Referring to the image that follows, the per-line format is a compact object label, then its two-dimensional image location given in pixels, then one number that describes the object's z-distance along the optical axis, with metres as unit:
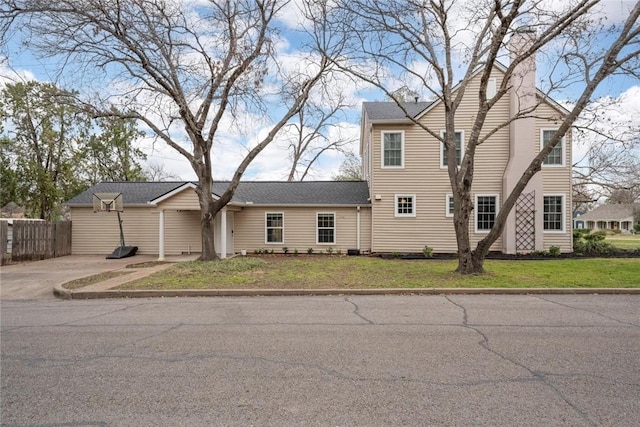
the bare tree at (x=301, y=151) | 31.72
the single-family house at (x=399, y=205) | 16.36
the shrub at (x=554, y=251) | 15.62
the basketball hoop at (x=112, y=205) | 16.80
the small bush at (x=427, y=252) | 16.02
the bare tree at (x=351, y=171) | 36.28
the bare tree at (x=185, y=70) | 11.45
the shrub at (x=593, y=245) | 16.66
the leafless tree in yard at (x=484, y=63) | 9.65
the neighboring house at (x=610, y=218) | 61.34
